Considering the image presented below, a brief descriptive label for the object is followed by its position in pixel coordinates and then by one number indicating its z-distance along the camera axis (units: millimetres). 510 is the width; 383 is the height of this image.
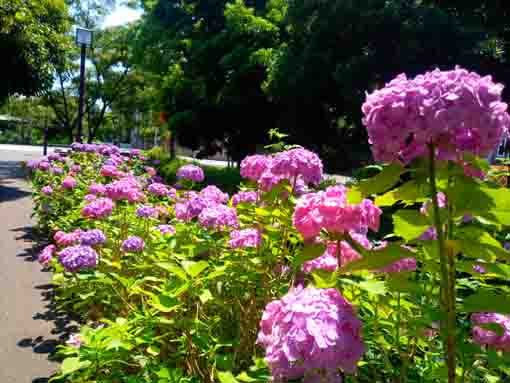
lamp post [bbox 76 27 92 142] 9445
